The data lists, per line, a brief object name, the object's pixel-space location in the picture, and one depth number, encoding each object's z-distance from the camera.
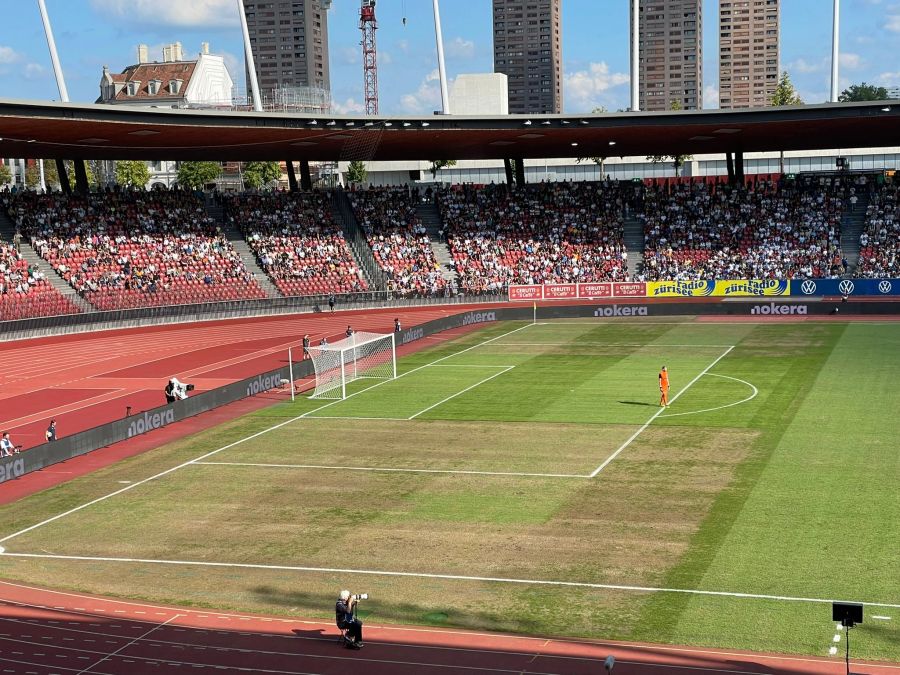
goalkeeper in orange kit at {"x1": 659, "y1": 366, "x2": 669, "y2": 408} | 35.56
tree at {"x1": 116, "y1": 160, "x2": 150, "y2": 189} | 131.62
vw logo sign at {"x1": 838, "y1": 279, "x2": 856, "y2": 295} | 63.62
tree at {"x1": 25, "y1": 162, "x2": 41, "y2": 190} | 151.56
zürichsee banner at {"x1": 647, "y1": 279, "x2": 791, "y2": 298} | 65.38
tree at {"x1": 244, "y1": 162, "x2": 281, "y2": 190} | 139.88
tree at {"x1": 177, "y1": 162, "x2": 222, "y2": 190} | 131.56
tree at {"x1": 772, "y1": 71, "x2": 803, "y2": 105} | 128.25
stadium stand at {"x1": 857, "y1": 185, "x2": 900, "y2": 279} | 65.50
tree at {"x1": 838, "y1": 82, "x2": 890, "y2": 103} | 193.62
